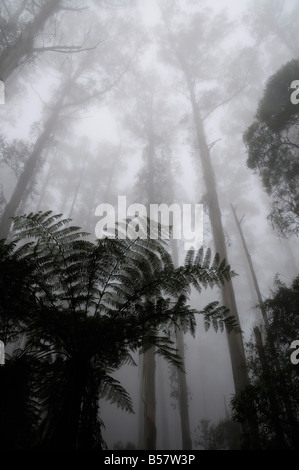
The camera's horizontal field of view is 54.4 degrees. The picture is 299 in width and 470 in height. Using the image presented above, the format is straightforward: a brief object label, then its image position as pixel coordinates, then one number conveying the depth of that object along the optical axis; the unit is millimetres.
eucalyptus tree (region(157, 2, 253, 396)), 13966
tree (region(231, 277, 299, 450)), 4273
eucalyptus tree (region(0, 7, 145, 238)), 15194
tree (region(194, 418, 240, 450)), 11112
